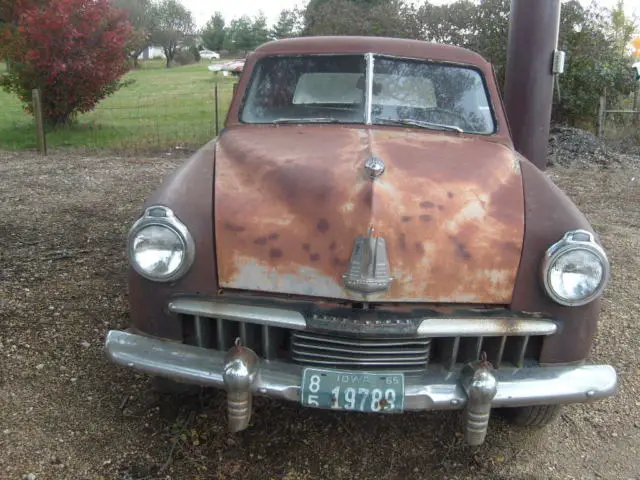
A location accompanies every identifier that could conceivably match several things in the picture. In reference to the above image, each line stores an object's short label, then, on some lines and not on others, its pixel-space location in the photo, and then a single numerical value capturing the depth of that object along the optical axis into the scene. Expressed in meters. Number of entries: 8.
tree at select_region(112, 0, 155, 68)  12.34
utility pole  6.66
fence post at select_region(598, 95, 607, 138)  11.61
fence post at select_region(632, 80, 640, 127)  11.98
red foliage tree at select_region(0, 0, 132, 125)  10.73
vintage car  2.31
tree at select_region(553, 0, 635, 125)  11.77
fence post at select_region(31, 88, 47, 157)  9.27
